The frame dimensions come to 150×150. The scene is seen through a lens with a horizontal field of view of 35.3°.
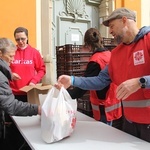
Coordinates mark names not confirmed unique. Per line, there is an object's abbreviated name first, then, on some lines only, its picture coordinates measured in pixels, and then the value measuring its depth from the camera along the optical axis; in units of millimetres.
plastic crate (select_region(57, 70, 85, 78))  2281
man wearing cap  1264
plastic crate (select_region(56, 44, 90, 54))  2289
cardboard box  1779
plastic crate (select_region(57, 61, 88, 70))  2277
